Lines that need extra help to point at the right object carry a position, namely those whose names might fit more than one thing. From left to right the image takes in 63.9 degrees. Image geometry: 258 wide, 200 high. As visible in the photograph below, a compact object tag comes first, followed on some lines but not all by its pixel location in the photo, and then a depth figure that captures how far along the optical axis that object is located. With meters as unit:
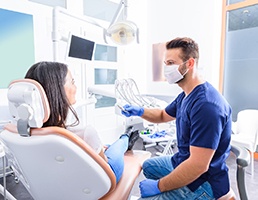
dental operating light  1.65
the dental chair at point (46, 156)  0.70
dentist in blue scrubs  0.92
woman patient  0.90
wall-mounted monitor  1.64
